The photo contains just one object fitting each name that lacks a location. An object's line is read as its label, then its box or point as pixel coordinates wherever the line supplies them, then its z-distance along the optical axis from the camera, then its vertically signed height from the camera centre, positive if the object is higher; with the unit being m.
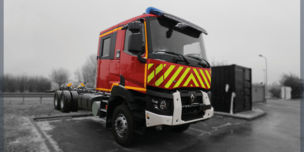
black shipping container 9.29 -0.63
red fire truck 3.41 +0.01
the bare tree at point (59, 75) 47.71 +0.32
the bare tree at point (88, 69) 37.53 +1.64
